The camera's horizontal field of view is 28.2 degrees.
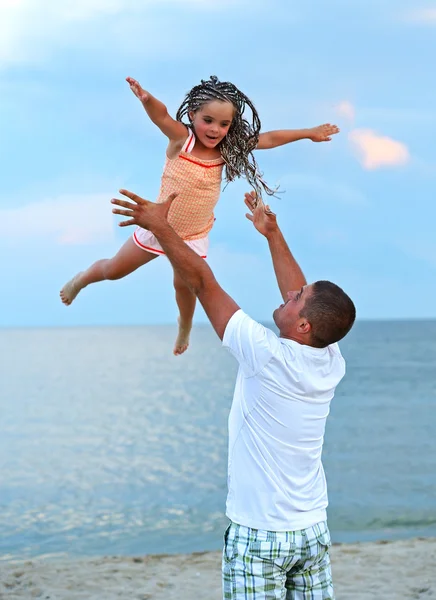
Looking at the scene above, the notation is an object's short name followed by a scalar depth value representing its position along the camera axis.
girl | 4.19
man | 3.52
